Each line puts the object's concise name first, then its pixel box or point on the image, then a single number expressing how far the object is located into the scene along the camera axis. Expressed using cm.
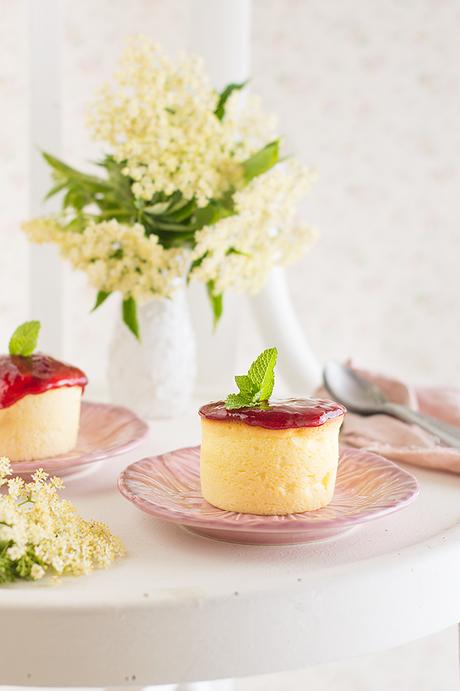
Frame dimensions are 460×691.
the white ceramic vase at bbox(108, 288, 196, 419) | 134
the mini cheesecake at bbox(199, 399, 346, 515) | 101
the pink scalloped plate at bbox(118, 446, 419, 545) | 98
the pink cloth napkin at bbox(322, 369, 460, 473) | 115
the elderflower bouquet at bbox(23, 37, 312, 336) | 126
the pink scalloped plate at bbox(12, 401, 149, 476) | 109
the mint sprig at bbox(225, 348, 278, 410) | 102
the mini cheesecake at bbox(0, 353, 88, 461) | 110
